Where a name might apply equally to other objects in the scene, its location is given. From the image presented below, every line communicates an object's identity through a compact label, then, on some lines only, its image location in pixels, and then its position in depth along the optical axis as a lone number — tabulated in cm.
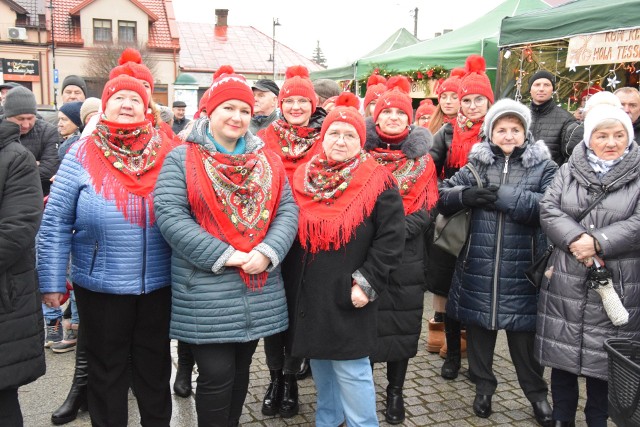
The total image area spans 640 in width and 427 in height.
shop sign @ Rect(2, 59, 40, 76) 3294
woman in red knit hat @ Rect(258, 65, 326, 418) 395
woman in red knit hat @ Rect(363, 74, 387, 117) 567
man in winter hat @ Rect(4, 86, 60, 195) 554
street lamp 3394
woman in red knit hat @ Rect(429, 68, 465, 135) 559
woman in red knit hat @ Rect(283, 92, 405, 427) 308
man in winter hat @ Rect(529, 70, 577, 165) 596
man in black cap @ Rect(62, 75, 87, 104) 614
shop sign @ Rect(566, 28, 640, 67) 581
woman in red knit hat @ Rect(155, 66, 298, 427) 289
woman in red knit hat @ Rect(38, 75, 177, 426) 310
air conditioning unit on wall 3306
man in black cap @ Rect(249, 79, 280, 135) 477
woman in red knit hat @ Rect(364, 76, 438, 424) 371
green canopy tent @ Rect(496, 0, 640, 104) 604
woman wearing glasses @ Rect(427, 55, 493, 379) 459
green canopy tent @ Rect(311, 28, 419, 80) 1190
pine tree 8946
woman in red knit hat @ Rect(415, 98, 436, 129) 731
